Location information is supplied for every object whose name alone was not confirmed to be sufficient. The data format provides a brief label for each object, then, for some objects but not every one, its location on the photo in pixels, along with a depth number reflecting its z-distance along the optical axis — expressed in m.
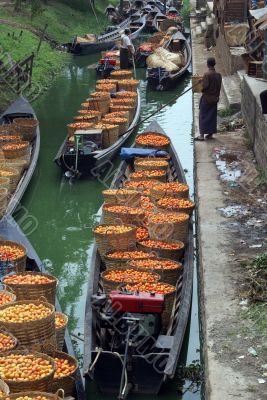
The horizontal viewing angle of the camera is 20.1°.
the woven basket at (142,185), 11.86
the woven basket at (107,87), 20.66
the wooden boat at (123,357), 7.30
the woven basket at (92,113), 17.44
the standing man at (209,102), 14.37
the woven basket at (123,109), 18.53
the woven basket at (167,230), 10.03
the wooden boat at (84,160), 14.85
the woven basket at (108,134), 16.03
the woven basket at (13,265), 8.99
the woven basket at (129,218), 10.54
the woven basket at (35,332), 6.98
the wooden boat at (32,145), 12.58
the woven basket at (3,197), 11.63
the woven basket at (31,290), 8.15
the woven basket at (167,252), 9.48
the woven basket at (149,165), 13.05
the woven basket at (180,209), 10.92
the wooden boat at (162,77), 24.89
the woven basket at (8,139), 15.02
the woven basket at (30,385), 6.29
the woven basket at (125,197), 11.38
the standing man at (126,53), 26.95
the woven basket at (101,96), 18.53
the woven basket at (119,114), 17.78
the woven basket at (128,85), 21.27
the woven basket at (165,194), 11.56
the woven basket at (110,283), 8.41
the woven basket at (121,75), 23.27
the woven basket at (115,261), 9.19
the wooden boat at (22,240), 8.69
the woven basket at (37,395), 6.02
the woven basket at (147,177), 12.56
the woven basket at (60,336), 7.60
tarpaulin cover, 13.71
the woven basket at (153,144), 14.57
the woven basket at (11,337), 6.71
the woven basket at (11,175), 13.02
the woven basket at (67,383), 6.79
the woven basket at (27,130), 16.06
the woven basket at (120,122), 16.95
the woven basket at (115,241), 9.66
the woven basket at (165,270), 8.77
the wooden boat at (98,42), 32.25
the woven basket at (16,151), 14.23
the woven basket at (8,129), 15.84
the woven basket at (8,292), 7.78
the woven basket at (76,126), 16.06
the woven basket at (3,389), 6.04
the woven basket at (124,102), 19.27
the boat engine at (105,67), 26.01
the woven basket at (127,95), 19.91
